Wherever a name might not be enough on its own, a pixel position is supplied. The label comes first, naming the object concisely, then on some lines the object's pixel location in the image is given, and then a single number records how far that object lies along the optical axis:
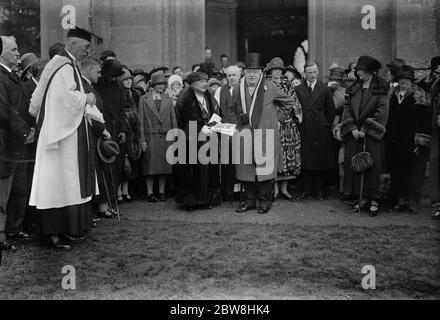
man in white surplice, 5.08
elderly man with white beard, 6.78
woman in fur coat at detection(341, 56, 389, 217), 6.53
